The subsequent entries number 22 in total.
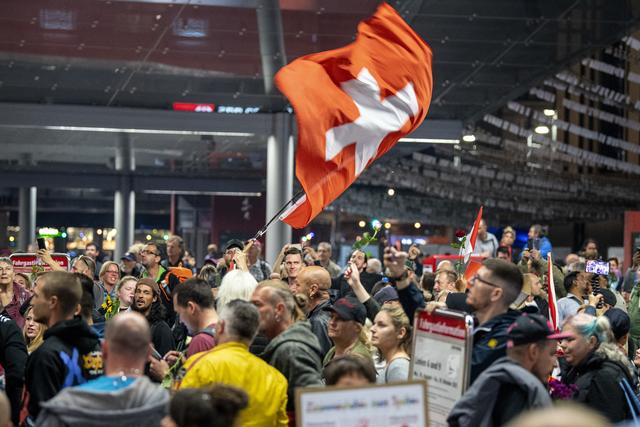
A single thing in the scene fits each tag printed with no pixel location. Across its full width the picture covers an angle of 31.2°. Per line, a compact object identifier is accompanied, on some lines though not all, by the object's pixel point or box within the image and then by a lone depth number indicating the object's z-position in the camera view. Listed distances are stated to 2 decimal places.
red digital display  22.31
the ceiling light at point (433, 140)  24.28
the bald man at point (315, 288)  8.93
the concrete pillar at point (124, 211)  37.16
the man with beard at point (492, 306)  6.20
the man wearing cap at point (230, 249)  11.58
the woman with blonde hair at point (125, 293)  10.93
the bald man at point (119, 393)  4.94
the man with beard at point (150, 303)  9.72
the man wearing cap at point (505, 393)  5.50
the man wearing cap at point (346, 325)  7.50
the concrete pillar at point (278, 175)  23.39
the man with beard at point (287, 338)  6.50
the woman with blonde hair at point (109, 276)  13.23
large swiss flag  9.04
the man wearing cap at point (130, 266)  16.12
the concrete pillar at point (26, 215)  40.91
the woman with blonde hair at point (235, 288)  7.43
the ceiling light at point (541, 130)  28.92
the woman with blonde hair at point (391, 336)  7.30
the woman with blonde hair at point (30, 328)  9.48
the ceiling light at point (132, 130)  22.52
